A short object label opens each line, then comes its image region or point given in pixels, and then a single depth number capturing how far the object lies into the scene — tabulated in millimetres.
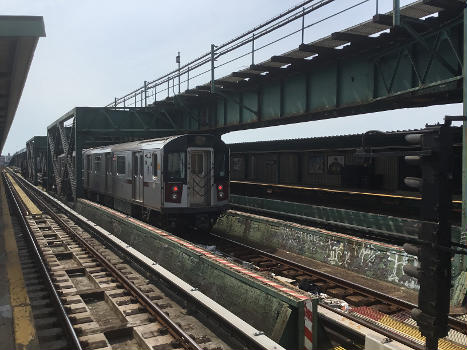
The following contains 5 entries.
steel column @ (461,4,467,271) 7922
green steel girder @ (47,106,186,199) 21156
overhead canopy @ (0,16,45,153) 7031
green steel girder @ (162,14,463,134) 10062
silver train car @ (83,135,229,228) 12891
